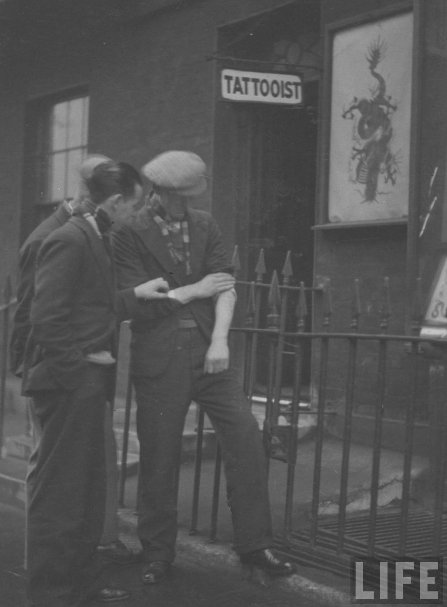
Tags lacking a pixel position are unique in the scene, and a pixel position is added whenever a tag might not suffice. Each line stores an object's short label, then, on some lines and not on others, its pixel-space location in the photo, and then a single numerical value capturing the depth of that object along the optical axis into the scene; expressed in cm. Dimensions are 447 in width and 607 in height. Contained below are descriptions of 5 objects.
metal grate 421
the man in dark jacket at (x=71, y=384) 375
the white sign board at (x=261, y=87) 713
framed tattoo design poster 667
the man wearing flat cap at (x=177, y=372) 419
